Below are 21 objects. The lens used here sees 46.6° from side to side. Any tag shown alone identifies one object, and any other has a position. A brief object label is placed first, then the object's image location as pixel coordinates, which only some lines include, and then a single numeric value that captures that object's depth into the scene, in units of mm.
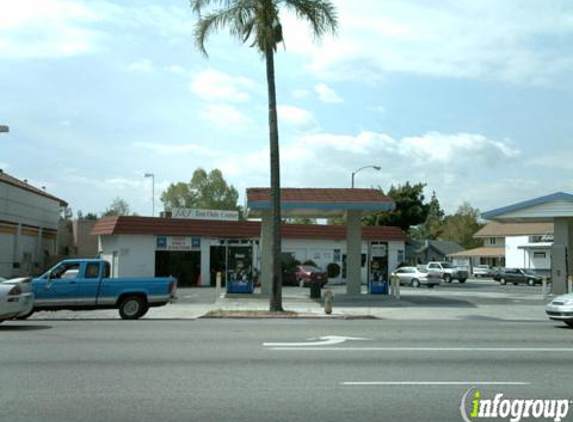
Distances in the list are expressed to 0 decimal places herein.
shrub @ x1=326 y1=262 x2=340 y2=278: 48531
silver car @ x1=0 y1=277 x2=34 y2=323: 16734
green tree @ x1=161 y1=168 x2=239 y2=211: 91750
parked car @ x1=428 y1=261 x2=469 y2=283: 53219
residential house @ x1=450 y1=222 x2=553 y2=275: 65750
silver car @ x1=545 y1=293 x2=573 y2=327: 17281
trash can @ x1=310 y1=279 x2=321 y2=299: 28484
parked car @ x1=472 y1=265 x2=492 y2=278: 70938
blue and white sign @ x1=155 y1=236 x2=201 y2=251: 43062
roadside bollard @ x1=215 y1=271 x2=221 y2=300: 28712
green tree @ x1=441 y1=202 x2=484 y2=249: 98875
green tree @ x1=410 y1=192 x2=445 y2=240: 107331
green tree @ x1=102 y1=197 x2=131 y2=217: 103062
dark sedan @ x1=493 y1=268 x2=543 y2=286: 54625
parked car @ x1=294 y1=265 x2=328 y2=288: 41031
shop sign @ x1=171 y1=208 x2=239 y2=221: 49997
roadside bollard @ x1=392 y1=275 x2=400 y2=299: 29100
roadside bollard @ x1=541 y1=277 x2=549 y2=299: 30372
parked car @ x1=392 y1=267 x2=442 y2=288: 45406
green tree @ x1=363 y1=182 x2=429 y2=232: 72750
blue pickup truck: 19578
